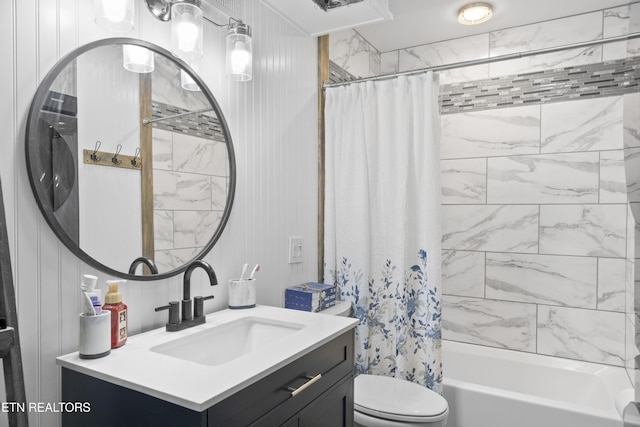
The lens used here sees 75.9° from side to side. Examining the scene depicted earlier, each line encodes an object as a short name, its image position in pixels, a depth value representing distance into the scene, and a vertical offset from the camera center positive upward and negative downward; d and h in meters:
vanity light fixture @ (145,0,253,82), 1.32 +0.59
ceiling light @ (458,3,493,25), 2.40 +1.16
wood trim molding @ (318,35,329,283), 2.33 +0.41
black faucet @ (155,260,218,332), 1.32 -0.34
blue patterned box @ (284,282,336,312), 1.93 -0.44
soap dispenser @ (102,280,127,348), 1.12 -0.30
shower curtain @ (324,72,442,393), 1.97 -0.07
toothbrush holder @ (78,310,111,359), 1.04 -0.33
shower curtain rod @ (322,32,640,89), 1.66 +0.66
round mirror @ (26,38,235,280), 1.09 +0.15
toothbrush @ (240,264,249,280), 1.65 -0.26
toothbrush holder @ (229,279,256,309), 1.61 -0.34
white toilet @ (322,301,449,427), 1.68 -0.85
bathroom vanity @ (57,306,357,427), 0.91 -0.44
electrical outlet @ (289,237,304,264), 2.08 -0.22
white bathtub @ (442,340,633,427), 1.80 -0.97
